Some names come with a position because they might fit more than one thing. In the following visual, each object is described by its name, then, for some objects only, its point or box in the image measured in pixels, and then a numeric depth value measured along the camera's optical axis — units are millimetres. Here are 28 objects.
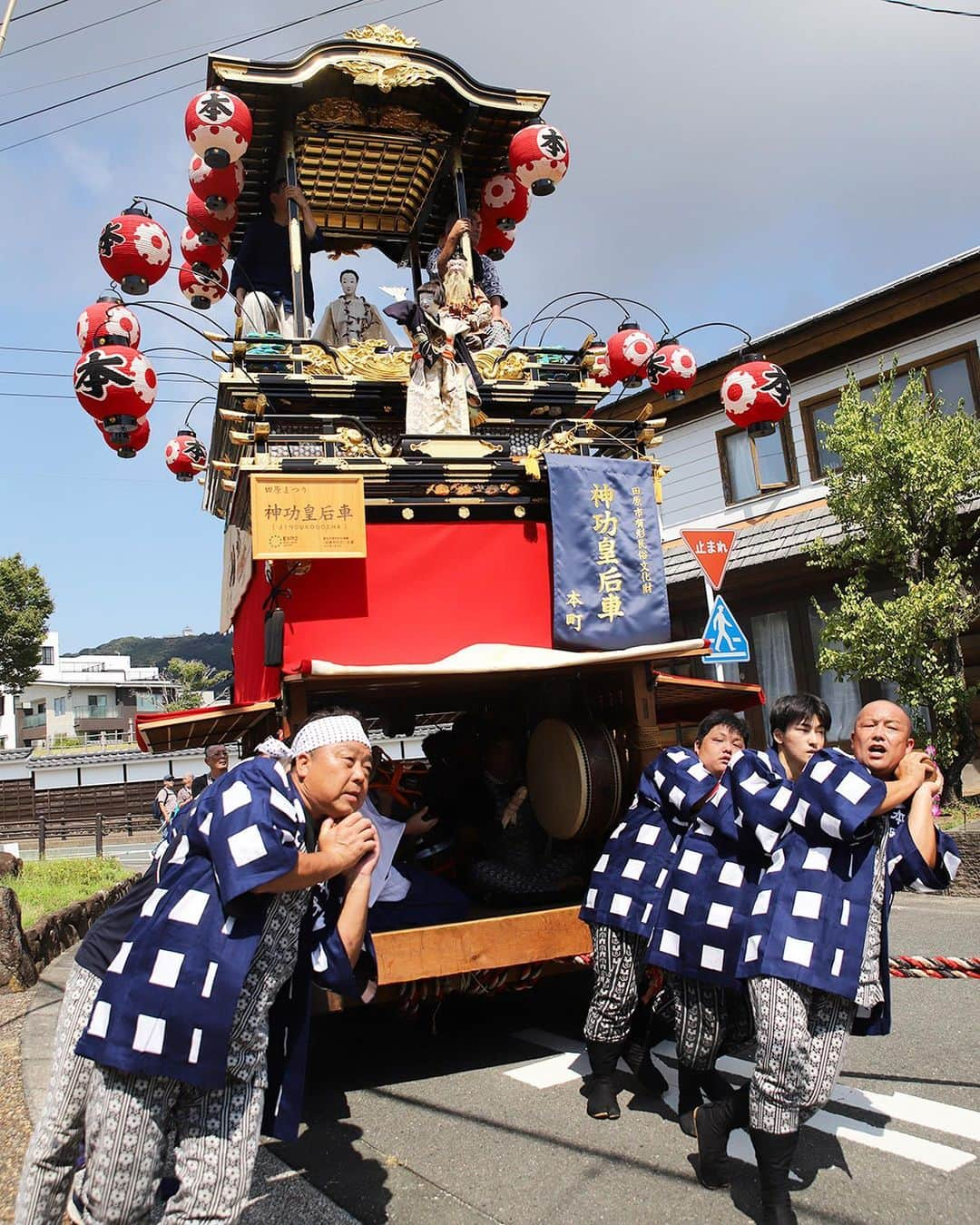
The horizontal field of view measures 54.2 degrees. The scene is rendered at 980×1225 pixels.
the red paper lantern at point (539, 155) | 7359
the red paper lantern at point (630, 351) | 7777
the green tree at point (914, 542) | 10484
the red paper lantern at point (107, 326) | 6246
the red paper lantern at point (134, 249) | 6508
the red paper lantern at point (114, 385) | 6160
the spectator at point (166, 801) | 16438
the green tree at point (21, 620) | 35375
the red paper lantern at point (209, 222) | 7859
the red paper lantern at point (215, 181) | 6988
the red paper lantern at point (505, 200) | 8211
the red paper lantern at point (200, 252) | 8719
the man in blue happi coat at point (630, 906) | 4258
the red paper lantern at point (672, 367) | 7523
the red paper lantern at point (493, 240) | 8562
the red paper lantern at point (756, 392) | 7230
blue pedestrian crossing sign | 8016
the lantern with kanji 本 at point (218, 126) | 6398
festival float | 5398
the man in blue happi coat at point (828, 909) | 3131
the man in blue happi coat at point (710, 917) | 3828
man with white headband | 2412
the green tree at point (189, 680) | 58812
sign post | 8750
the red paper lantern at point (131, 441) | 6453
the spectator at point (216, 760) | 9234
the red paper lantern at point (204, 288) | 8820
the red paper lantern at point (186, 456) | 9883
